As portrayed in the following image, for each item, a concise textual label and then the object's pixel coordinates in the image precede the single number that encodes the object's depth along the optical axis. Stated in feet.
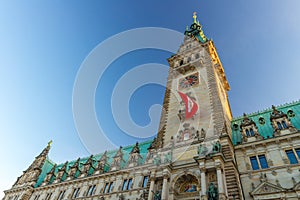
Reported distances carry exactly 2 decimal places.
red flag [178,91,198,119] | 102.78
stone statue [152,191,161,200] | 75.67
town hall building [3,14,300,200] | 70.16
